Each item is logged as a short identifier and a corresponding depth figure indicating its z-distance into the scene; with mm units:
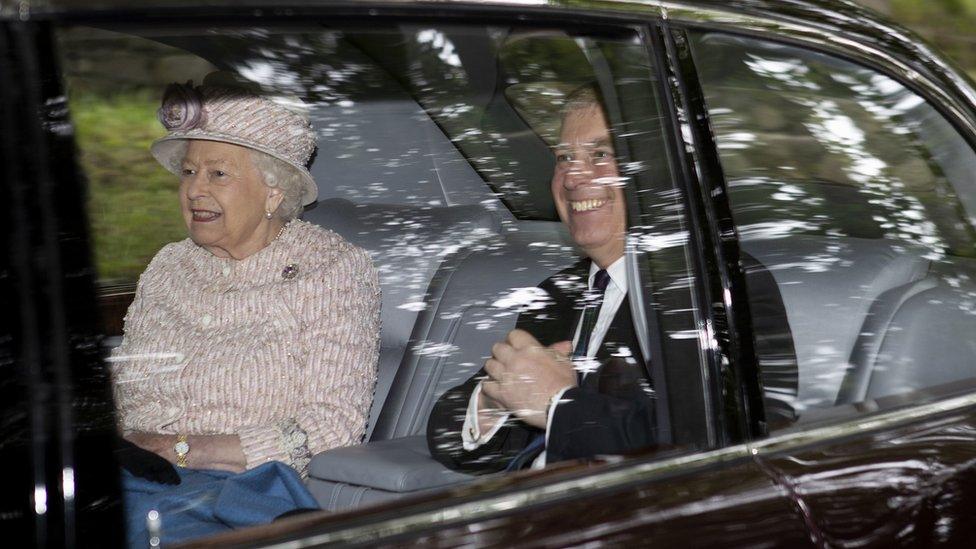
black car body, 3038
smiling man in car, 3358
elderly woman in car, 3659
